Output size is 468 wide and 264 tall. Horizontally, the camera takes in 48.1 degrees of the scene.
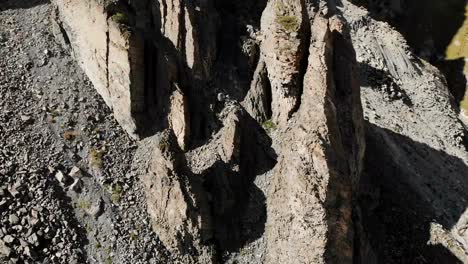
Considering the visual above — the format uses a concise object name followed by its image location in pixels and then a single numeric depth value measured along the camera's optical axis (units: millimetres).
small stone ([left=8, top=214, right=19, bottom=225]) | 35250
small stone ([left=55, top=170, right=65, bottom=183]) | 38312
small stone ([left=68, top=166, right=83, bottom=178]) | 38844
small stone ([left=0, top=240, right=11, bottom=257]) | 33897
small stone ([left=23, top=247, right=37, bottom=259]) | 34250
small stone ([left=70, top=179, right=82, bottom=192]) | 38312
